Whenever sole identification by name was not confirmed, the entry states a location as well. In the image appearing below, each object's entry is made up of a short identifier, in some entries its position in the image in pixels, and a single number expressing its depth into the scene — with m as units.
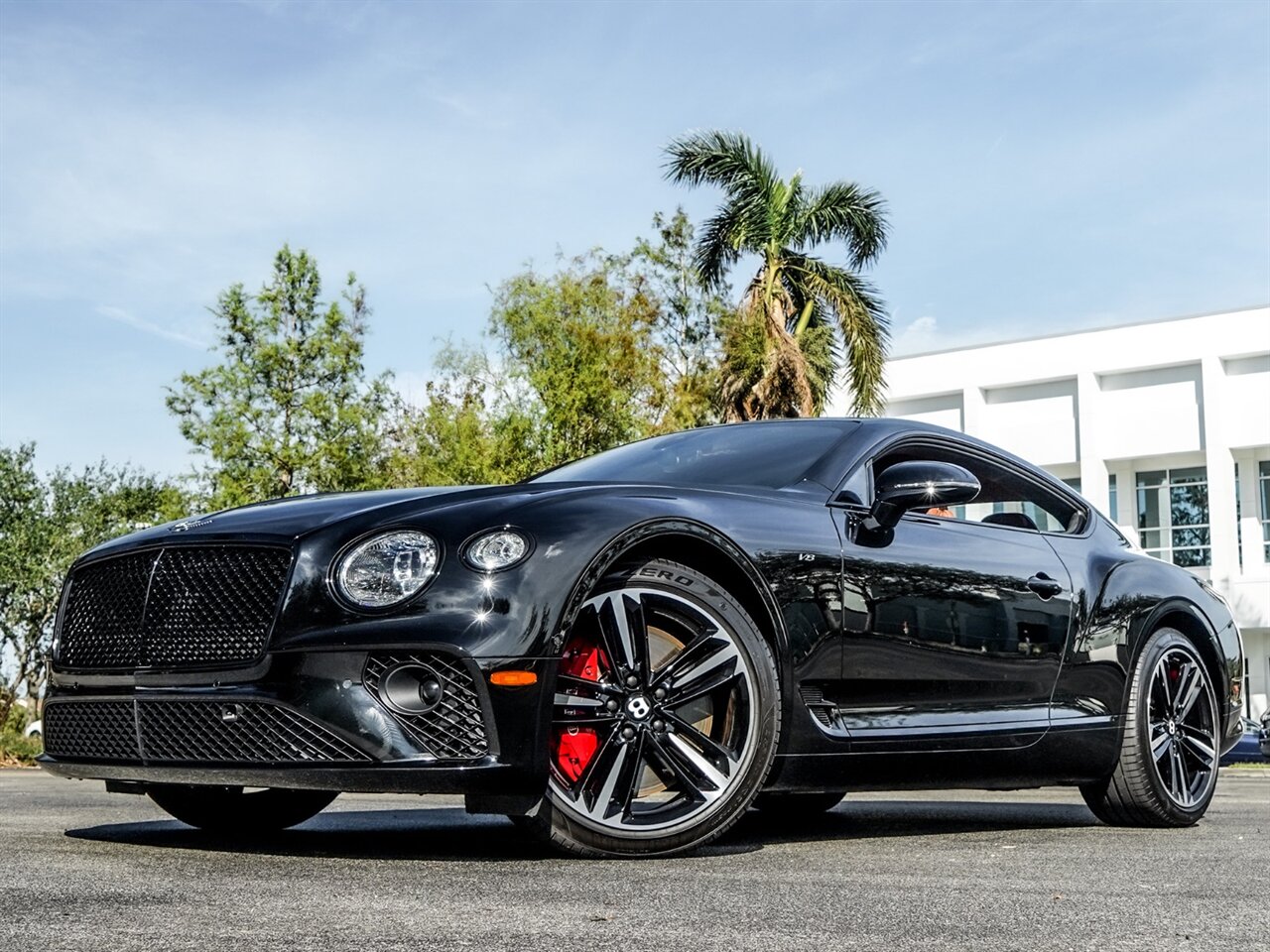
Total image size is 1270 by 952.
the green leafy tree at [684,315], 27.66
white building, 41.53
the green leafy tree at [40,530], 45.25
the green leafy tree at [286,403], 27.94
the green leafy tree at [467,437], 25.56
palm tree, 27.25
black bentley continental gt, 4.14
